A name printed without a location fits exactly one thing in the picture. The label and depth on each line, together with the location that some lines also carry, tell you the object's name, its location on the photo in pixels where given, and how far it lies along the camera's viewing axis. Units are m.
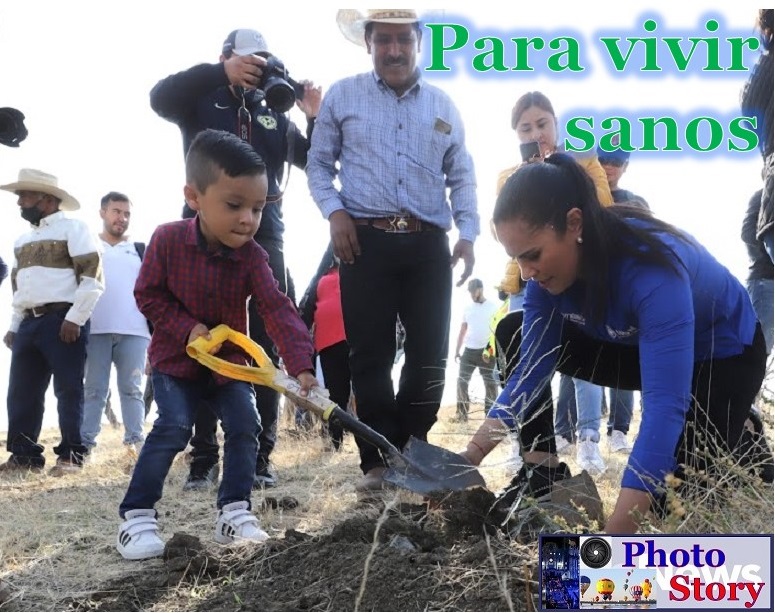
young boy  2.66
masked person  4.49
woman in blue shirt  2.06
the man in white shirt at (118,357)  4.94
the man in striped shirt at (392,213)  3.26
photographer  3.50
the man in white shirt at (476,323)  8.56
